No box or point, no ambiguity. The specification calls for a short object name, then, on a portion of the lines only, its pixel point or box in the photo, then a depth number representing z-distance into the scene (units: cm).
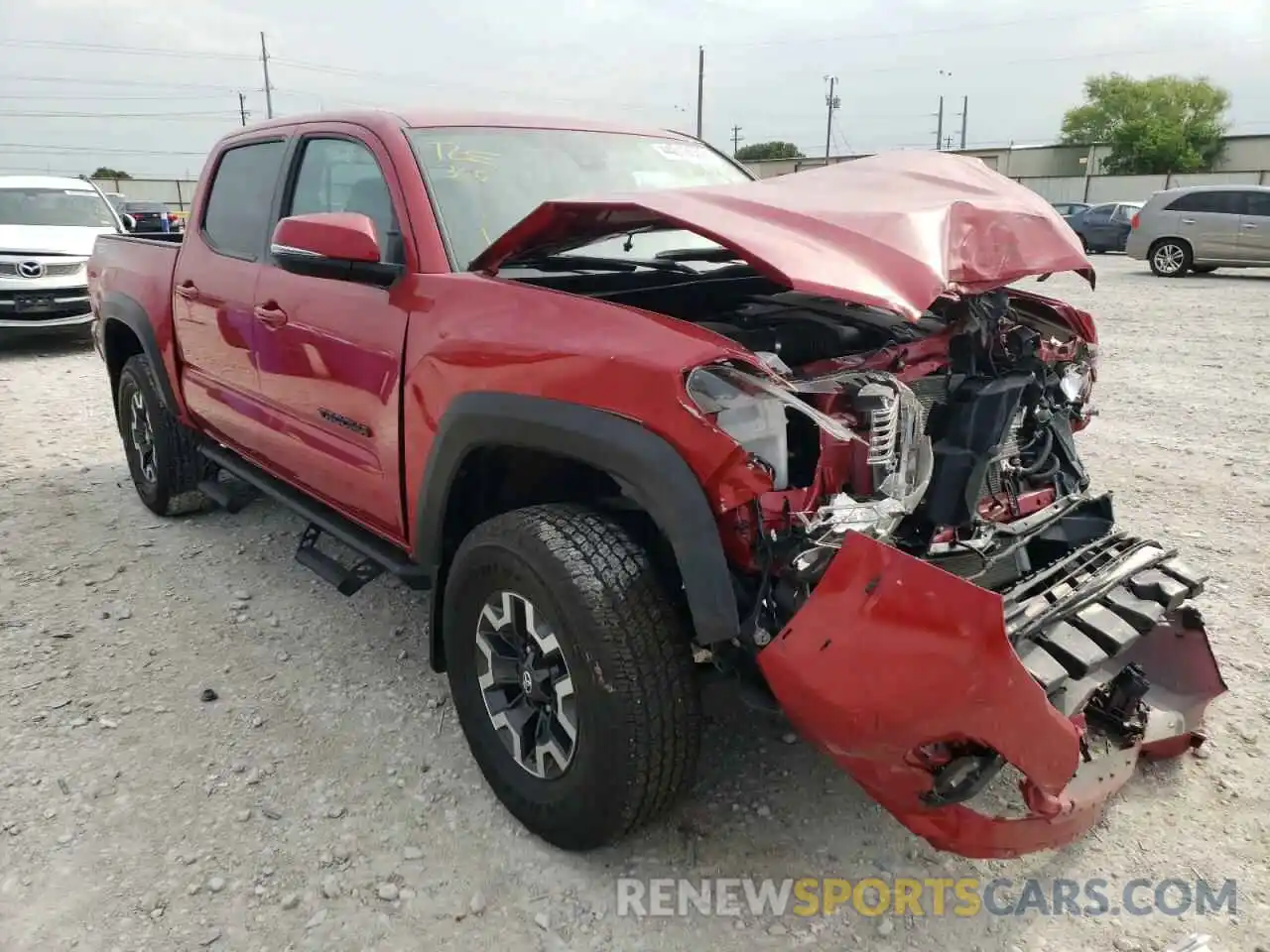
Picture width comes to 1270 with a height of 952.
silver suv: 1577
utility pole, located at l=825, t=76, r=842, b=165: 6494
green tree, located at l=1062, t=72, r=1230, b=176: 5428
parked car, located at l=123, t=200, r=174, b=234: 923
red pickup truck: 197
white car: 946
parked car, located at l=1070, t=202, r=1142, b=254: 2255
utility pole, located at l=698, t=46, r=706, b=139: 4794
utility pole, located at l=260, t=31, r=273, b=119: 6022
